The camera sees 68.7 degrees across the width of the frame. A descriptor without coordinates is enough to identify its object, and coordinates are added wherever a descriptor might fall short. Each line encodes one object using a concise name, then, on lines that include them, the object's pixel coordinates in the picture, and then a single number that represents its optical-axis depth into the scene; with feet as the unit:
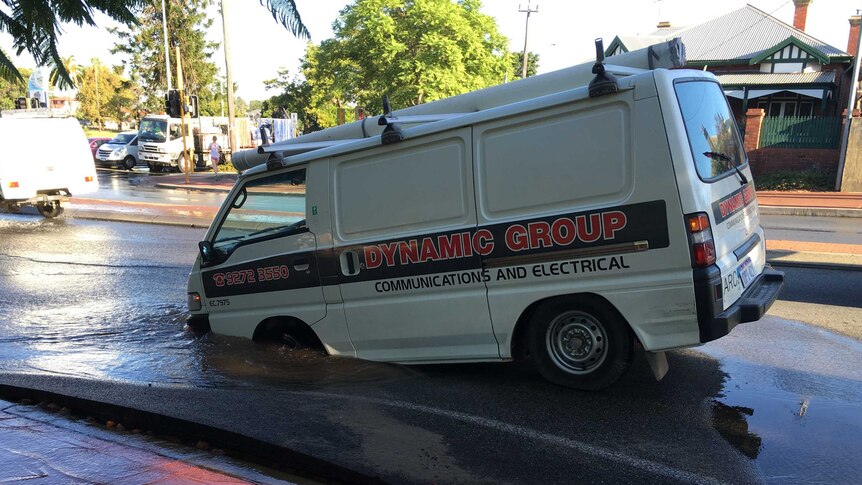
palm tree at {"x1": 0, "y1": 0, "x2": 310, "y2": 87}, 6.15
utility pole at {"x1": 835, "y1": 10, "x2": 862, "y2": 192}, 63.98
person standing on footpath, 97.81
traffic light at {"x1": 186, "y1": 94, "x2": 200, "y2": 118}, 86.47
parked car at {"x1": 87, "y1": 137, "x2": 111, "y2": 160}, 127.71
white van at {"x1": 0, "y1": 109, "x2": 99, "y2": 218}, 49.62
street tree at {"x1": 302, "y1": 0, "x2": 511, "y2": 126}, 84.79
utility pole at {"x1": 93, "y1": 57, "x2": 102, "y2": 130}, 212.02
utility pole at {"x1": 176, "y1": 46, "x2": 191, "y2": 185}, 79.78
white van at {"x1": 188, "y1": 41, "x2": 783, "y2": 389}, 12.51
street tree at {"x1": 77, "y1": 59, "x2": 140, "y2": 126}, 228.43
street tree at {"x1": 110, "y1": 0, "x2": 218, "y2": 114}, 159.43
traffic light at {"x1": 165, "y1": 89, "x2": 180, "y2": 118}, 77.46
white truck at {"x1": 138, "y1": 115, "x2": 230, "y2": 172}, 107.96
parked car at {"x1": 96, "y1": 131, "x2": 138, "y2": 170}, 114.21
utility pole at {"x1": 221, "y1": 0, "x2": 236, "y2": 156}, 86.66
